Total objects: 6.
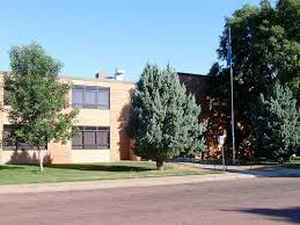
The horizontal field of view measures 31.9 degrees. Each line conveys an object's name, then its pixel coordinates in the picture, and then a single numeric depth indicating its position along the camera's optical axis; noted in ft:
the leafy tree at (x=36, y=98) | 98.89
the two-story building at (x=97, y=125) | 134.00
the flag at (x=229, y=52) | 134.41
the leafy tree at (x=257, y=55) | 133.90
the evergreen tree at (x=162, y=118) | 103.24
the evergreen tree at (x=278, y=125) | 128.67
